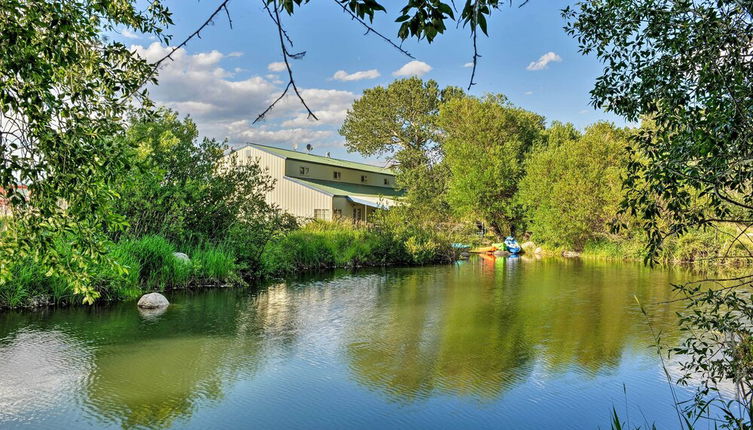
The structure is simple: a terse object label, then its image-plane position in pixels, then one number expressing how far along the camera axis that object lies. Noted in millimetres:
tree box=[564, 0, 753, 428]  3215
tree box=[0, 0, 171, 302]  2861
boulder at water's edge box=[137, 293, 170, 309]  9795
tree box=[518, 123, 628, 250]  24656
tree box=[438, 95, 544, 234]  30281
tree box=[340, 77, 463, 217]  36375
